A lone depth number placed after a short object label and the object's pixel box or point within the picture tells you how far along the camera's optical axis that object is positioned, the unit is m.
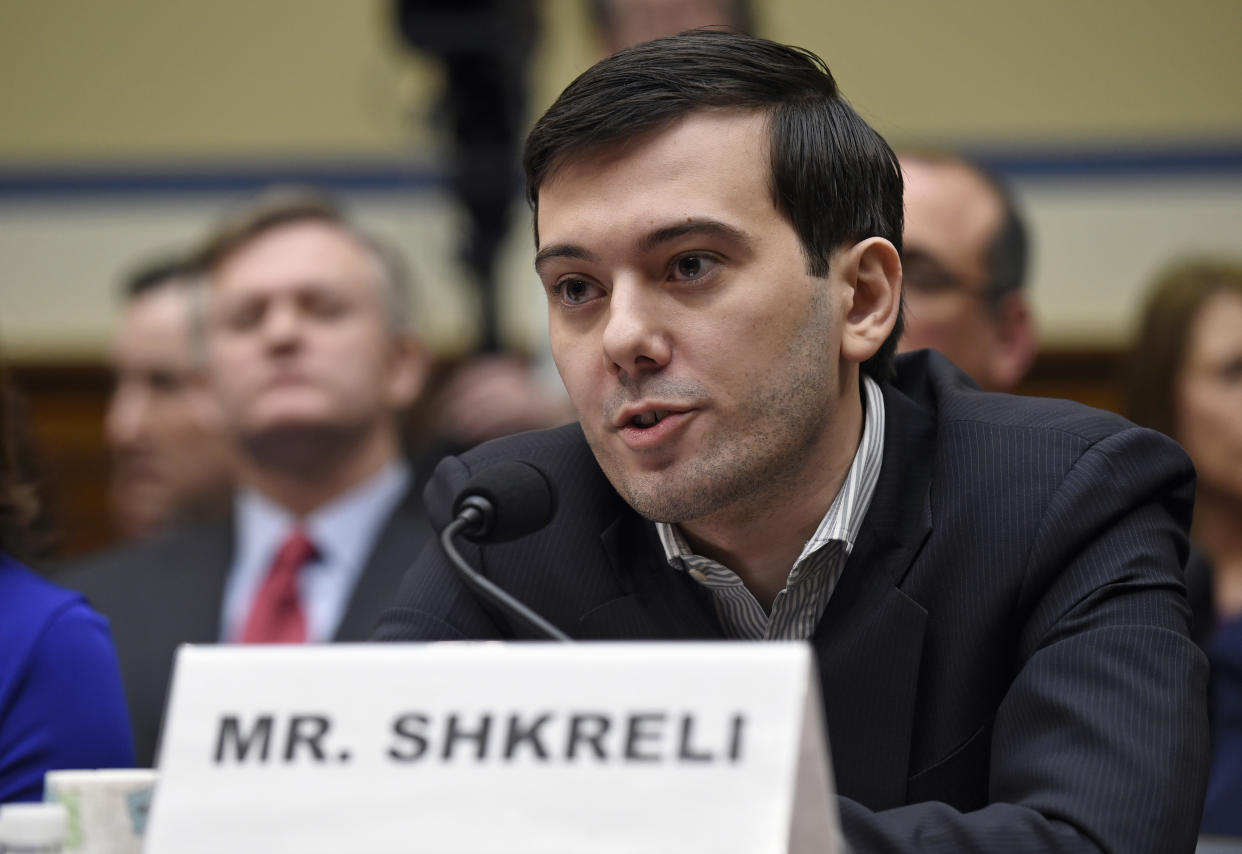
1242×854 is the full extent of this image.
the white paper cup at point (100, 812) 2.26
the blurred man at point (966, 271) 5.07
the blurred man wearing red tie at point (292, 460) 5.43
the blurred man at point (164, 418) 7.27
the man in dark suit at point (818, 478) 2.79
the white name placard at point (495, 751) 1.90
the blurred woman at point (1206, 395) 5.66
